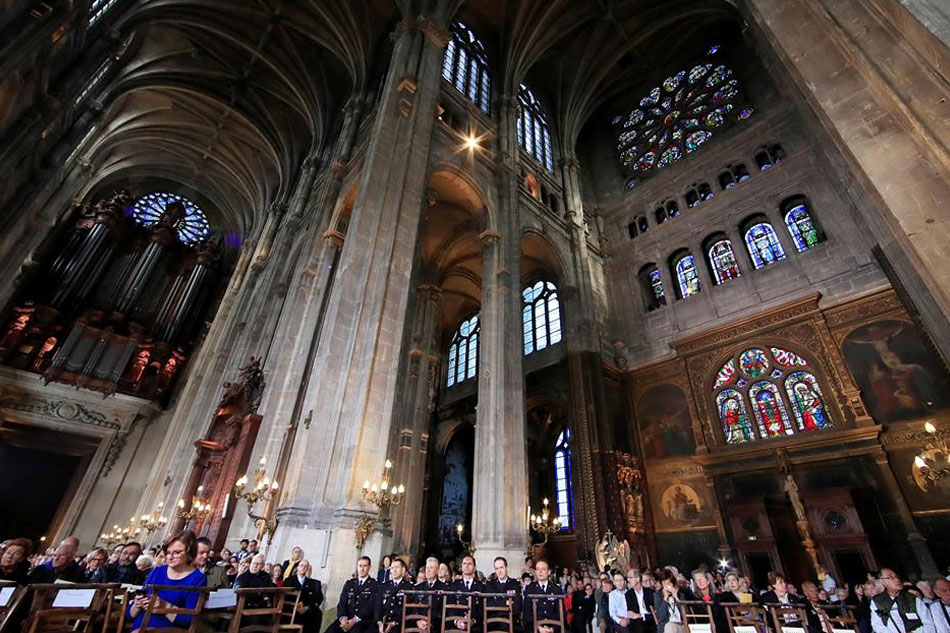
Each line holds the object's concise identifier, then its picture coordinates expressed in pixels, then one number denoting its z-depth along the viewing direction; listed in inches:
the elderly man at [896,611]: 180.5
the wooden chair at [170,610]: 104.2
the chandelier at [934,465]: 349.1
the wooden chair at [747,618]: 174.4
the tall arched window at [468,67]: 639.8
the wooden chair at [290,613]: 179.6
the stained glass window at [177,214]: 853.8
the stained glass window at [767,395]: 444.8
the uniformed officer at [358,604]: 195.8
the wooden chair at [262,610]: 143.6
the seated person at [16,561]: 136.2
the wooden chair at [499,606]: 180.7
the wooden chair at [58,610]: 114.2
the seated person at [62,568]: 152.7
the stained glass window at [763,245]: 535.8
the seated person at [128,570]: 217.4
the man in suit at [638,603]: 195.0
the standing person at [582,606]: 267.3
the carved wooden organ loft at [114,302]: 626.8
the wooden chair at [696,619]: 164.6
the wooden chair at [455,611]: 177.2
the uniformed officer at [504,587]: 194.4
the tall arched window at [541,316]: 674.2
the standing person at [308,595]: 199.6
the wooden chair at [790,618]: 167.3
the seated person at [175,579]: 110.1
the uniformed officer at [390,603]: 193.3
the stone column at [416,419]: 509.4
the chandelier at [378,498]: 255.9
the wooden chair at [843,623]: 175.0
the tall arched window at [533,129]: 731.4
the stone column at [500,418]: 345.4
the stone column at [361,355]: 257.6
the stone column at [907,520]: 330.6
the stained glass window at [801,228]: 512.4
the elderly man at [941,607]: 172.4
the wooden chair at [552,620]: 183.0
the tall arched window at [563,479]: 623.2
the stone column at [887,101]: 175.0
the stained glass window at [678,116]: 698.8
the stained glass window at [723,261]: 570.3
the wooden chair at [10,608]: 109.1
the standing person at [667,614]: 188.2
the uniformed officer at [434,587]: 202.1
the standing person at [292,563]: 219.1
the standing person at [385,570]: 226.4
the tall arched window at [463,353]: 795.4
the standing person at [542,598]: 194.1
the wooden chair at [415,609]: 183.0
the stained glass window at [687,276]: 601.0
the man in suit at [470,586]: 201.6
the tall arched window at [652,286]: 636.7
